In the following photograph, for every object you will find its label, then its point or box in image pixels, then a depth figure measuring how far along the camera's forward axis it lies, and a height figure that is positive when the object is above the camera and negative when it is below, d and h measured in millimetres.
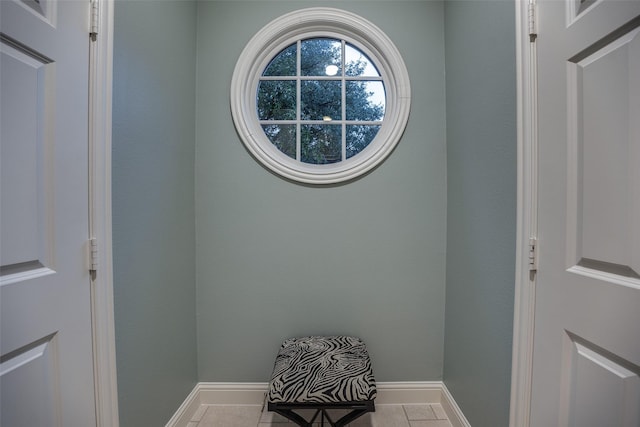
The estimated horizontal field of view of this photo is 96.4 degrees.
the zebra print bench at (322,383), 1152 -732
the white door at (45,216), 704 -23
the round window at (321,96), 1677 +677
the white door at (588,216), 686 -20
